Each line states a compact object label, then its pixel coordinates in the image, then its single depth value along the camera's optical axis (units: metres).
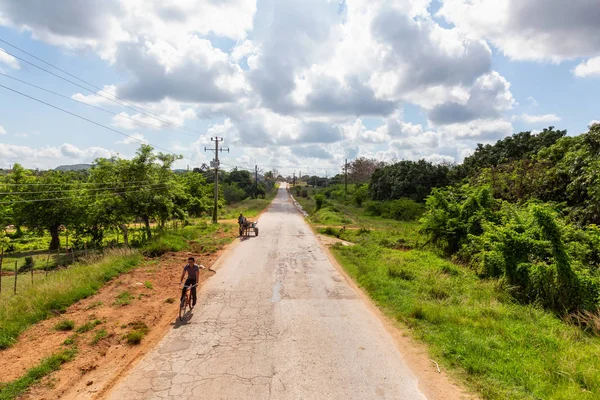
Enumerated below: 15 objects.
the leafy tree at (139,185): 21.88
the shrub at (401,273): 13.08
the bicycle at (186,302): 9.51
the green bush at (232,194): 80.06
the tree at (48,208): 29.09
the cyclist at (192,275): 9.95
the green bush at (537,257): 10.08
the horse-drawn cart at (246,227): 24.53
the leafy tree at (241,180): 96.89
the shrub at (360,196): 64.56
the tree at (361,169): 99.31
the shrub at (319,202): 52.19
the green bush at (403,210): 41.75
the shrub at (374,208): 48.14
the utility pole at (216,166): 34.56
